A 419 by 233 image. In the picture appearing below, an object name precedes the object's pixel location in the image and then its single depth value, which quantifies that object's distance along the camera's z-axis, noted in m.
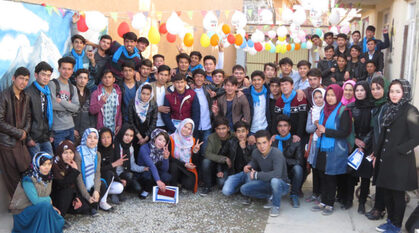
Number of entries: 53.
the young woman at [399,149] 3.85
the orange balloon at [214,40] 8.53
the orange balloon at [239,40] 9.61
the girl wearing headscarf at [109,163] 4.69
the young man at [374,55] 7.59
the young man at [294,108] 5.16
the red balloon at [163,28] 7.26
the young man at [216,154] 5.24
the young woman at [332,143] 4.51
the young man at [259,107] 5.46
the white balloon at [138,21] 6.28
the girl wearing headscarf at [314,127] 4.83
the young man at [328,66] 7.08
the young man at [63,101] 4.59
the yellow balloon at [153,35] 6.67
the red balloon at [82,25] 5.51
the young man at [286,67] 5.98
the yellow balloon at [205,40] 8.29
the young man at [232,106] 5.41
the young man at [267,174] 4.62
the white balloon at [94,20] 5.45
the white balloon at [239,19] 9.24
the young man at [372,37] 8.15
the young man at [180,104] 5.43
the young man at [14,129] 4.06
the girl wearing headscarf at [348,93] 4.71
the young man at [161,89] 5.52
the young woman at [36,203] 3.75
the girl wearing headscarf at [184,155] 5.25
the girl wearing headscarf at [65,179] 4.11
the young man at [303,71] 5.83
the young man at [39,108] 4.34
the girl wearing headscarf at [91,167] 4.43
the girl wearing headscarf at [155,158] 5.07
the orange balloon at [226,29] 9.55
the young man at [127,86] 5.34
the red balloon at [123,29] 6.47
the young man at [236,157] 5.00
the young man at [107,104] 5.01
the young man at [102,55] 5.50
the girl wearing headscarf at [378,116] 4.18
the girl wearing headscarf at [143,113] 5.22
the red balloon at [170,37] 7.20
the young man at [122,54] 5.61
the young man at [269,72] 5.81
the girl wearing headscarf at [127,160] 4.97
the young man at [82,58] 5.18
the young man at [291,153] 4.93
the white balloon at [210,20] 7.98
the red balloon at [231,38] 9.48
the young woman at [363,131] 4.38
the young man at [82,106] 4.88
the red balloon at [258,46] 12.54
